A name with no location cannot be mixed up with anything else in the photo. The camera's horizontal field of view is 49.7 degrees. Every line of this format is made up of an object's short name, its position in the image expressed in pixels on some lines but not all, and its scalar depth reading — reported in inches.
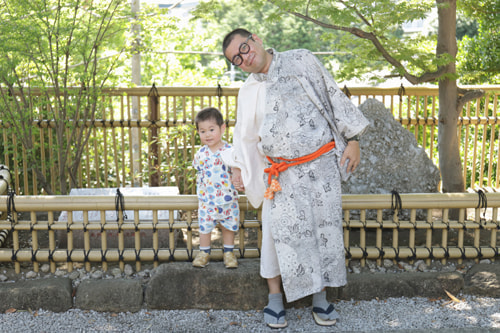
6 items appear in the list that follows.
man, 115.3
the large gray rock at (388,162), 174.6
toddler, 132.2
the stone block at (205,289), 129.1
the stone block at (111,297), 129.3
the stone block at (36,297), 128.3
